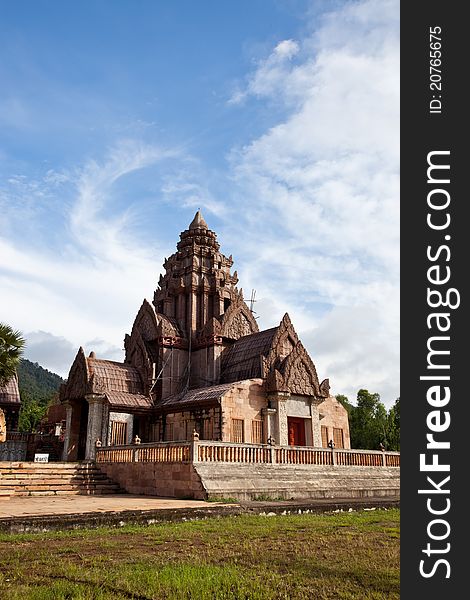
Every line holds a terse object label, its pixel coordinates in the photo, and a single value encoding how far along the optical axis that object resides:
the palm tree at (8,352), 29.43
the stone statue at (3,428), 35.84
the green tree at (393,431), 54.69
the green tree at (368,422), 55.12
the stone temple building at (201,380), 29.39
